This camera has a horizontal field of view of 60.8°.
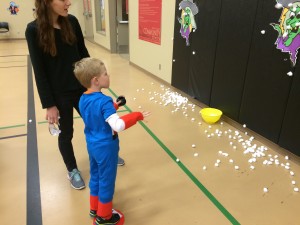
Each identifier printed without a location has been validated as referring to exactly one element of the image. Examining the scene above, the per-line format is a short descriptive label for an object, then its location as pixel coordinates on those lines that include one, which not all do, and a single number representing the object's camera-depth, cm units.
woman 155
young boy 130
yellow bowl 301
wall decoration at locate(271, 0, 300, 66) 211
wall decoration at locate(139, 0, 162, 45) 444
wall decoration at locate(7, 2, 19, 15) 930
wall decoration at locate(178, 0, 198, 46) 336
